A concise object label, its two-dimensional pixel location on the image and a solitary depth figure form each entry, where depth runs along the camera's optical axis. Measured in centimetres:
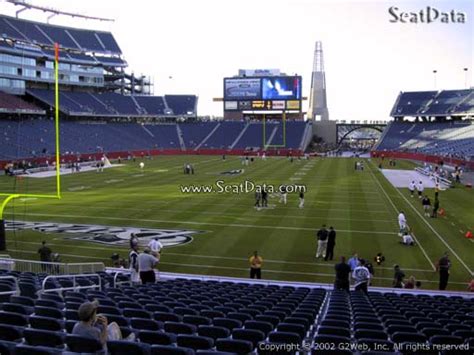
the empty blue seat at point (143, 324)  696
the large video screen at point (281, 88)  10012
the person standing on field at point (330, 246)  1961
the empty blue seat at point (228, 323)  729
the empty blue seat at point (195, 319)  752
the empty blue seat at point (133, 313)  785
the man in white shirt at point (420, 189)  3474
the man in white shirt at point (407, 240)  2205
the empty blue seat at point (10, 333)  572
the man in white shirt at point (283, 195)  3341
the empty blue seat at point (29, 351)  472
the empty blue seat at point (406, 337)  674
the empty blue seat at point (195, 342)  572
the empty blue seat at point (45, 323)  643
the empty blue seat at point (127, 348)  503
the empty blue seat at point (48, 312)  745
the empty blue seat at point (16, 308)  743
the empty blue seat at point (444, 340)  655
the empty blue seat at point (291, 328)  708
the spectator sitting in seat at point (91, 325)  531
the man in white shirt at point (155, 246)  1748
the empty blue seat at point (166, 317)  766
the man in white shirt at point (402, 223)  2309
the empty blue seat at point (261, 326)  703
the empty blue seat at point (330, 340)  622
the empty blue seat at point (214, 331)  653
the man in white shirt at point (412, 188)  3676
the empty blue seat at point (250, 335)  637
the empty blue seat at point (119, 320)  708
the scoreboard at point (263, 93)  10050
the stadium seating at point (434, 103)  8775
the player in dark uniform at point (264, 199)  3153
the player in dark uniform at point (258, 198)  3153
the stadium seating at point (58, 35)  8000
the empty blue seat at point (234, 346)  569
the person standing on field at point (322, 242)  1991
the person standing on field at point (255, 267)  1675
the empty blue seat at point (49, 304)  828
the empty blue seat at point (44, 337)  550
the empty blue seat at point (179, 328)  675
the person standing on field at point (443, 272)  1592
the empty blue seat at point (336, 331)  711
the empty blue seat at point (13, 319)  655
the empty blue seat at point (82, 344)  516
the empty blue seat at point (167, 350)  491
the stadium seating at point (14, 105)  7110
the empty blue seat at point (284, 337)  643
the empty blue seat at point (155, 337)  598
